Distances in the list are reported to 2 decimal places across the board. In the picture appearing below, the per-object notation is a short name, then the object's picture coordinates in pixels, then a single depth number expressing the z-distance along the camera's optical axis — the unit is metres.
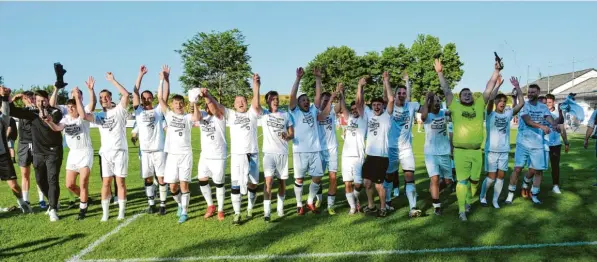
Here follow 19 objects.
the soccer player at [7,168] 7.59
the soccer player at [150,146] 7.95
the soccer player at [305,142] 7.60
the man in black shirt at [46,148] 7.43
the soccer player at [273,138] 7.39
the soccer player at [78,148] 7.64
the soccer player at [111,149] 7.50
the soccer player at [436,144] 7.53
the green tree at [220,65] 72.75
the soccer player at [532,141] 8.45
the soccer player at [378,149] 7.33
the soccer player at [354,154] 7.77
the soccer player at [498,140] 7.99
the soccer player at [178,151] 7.53
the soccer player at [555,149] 9.31
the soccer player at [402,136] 7.84
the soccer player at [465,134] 7.14
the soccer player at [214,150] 7.49
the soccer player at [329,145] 7.90
